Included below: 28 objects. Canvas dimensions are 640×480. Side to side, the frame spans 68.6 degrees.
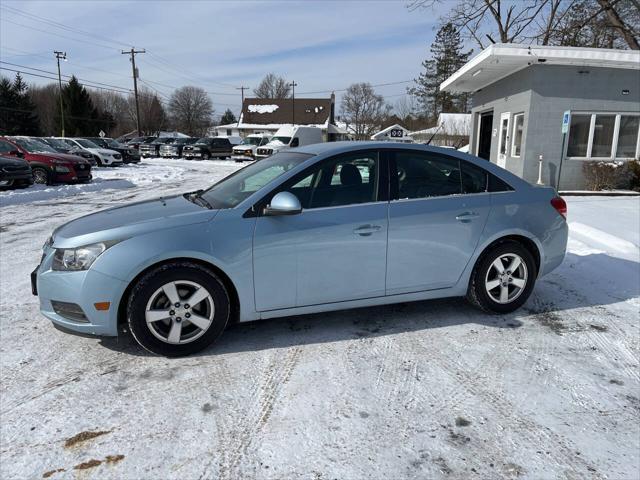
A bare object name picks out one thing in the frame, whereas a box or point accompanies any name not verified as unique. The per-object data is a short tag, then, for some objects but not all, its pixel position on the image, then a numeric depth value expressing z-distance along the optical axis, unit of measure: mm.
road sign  12375
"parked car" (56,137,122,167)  25109
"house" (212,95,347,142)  70312
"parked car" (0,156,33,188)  13570
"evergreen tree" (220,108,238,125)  105269
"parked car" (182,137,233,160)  35406
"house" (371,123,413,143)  29191
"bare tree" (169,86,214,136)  88975
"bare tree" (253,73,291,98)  90000
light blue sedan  3385
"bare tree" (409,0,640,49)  21969
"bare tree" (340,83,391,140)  66125
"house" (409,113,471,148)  45481
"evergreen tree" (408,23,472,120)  63250
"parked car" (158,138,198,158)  36656
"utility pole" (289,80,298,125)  69688
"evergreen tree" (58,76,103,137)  57344
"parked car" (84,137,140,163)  27688
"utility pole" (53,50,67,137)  54688
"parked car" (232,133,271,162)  33188
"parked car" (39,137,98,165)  21903
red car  15578
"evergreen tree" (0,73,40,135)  55781
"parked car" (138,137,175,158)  37844
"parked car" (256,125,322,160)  30172
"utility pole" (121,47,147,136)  53559
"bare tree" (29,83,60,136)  72500
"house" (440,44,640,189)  13156
